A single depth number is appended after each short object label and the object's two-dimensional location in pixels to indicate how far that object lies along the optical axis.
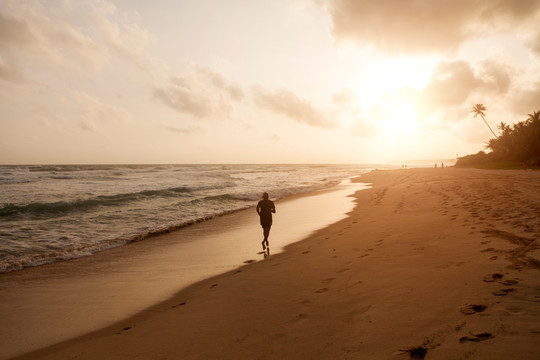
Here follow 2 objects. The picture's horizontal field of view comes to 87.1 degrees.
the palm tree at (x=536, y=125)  46.94
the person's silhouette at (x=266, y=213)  10.33
